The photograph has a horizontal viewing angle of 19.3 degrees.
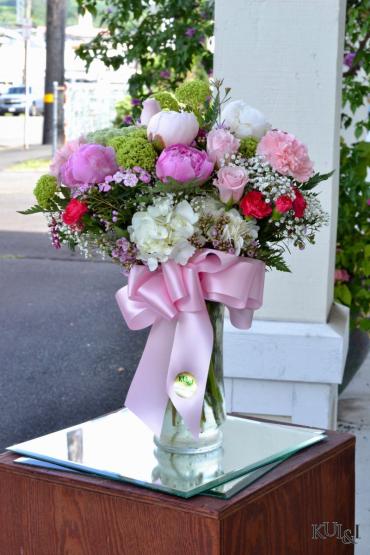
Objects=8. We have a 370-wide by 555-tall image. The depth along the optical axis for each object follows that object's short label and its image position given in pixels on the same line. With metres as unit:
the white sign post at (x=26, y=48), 20.81
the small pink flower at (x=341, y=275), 4.27
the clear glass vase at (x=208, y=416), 2.07
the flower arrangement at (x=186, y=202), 1.94
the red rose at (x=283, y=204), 1.94
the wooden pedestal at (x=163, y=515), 1.87
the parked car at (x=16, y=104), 32.94
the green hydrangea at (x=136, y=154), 1.96
